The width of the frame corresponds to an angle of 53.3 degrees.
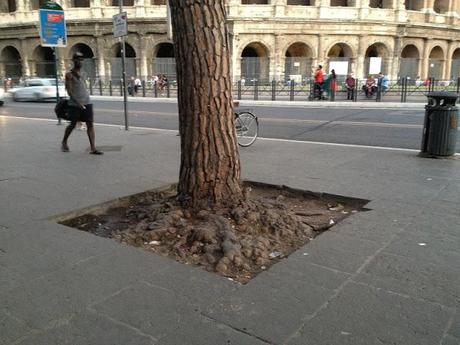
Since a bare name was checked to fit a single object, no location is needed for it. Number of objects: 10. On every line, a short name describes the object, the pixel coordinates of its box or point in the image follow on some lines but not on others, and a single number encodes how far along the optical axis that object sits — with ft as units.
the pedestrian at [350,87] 82.89
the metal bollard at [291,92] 84.95
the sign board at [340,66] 129.08
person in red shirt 83.71
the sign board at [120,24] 37.04
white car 91.15
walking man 27.73
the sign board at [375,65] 137.08
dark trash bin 25.03
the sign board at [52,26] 43.55
